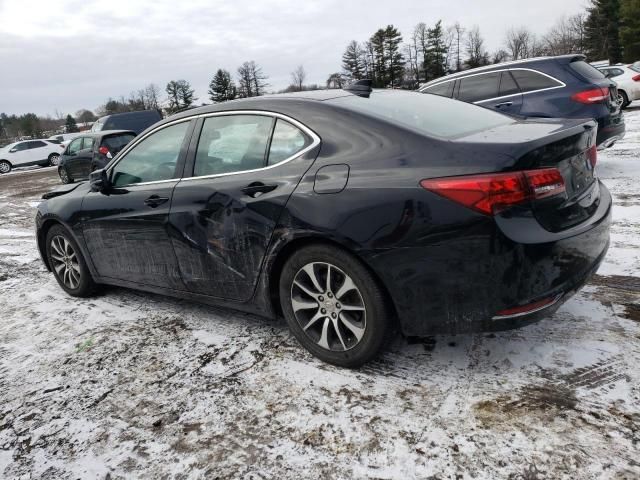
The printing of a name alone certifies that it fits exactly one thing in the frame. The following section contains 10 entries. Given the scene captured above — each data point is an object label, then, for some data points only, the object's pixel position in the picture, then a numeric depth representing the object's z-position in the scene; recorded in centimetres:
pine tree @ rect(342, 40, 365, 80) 8038
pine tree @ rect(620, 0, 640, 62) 5016
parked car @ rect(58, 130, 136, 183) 1326
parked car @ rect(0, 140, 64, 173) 2647
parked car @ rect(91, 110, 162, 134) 2006
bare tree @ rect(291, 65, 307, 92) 9439
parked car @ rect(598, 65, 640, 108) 1738
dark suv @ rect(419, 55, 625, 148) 646
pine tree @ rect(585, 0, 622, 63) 5969
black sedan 222
